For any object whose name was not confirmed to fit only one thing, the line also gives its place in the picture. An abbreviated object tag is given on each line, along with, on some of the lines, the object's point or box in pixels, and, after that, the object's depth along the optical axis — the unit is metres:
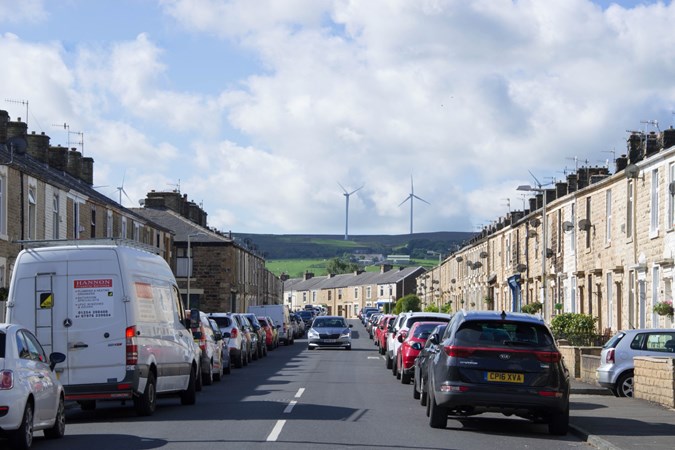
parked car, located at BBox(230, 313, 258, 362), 37.59
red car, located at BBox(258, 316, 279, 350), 50.17
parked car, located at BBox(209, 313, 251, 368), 34.81
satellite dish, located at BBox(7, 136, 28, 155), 38.50
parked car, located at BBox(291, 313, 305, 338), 76.97
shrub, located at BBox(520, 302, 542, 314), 46.45
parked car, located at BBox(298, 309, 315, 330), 102.00
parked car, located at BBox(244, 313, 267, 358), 42.97
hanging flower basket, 32.50
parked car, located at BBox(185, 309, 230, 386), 26.70
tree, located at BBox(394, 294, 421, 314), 104.00
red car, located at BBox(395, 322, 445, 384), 26.84
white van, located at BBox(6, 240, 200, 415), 17.20
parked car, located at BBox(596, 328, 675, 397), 22.98
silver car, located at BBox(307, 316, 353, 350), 51.44
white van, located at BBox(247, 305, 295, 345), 60.97
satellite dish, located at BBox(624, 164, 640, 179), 34.69
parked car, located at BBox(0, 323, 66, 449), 12.88
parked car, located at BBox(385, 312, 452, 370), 30.11
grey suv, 15.66
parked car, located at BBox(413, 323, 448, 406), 17.95
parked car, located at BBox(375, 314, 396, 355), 44.35
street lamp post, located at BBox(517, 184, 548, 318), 41.03
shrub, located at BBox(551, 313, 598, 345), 36.22
